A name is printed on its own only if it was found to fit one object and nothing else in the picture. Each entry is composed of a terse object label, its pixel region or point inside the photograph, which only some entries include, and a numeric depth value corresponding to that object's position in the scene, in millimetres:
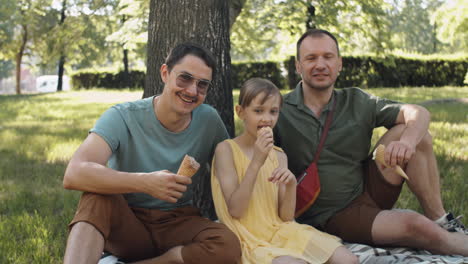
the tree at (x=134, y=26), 14867
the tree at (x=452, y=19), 21925
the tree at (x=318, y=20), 16438
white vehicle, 76812
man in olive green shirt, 3801
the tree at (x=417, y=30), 53188
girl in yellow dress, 3254
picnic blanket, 3365
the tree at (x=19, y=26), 28014
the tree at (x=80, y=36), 16484
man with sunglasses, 2912
